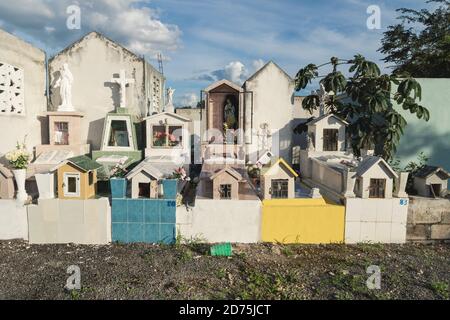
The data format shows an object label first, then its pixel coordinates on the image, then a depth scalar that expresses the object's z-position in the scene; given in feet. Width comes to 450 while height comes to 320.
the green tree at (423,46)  59.88
